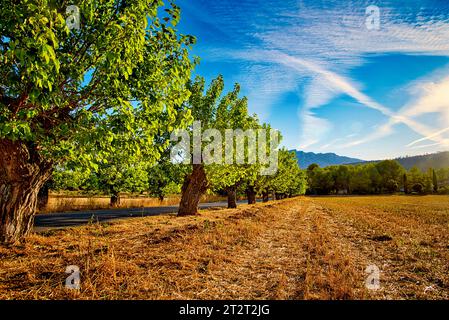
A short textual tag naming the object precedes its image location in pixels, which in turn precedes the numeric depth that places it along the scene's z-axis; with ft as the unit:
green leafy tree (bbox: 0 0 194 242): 21.08
